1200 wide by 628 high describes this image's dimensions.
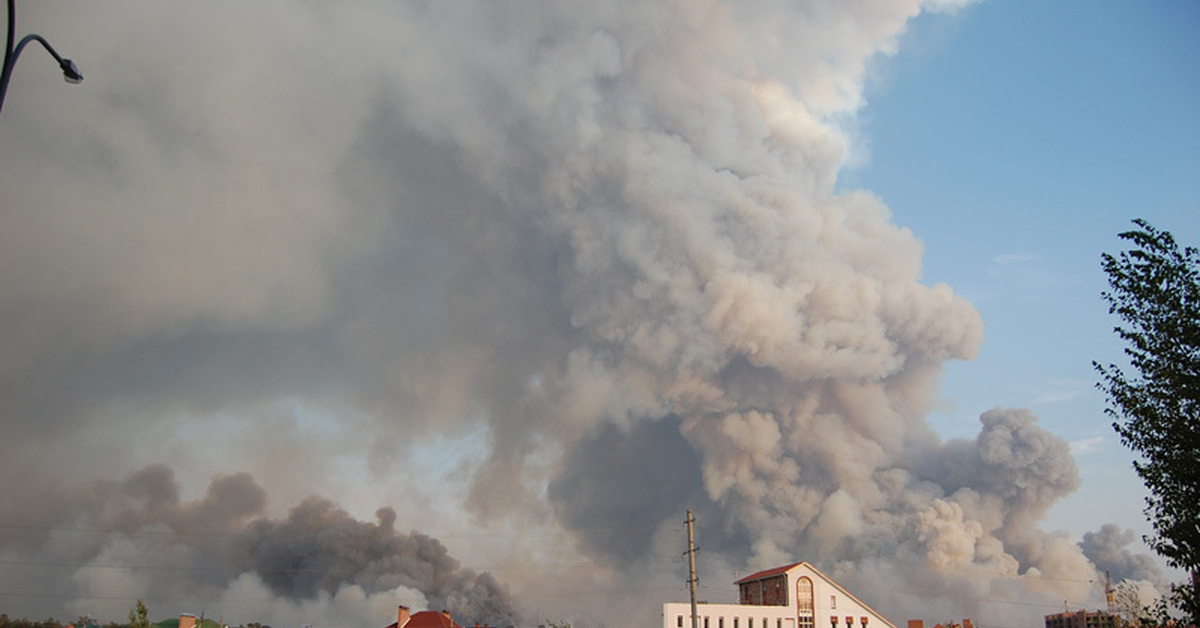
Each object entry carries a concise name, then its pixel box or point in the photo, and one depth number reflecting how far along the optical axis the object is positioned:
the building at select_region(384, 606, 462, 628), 85.19
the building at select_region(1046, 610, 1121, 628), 182.00
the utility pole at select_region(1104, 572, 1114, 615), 134.50
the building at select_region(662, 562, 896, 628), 89.44
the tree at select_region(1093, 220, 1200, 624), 28.47
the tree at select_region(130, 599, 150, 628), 69.41
